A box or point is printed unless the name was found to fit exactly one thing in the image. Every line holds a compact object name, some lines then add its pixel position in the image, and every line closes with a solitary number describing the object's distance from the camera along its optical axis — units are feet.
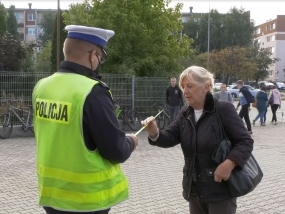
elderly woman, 10.17
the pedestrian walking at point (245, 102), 48.78
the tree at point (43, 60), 97.41
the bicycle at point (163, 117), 48.83
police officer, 8.02
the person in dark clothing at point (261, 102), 57.67
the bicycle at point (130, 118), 47.42
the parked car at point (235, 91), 130.00
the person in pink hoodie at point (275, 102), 61.26
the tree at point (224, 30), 222.48
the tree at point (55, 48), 64.68
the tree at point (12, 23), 209.87
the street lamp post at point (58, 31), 51.18
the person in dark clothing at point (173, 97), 47.88
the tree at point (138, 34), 57.41
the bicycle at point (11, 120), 41.93
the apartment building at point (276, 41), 290.56
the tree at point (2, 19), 144.67
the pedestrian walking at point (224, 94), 46.26
